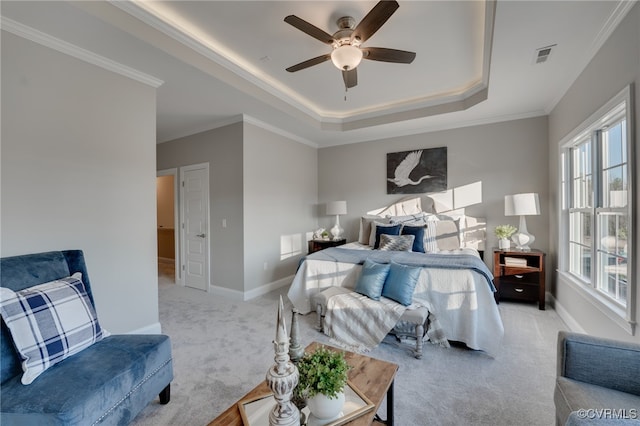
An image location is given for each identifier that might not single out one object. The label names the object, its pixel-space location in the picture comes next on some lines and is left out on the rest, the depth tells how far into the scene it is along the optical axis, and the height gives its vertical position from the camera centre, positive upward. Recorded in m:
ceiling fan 2.00 +1.36
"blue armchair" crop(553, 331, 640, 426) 1.15 -0.80
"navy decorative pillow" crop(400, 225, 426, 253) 3.80 -0.31
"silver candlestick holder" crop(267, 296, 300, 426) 1.01 -0.62
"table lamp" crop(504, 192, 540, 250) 3.56 +0.01
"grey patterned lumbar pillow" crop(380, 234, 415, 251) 3.71 -0.42
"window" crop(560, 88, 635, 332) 2.04 +0.04
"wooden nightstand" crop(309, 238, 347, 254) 4.93 -0.56
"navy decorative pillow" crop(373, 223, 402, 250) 4.08 -0.27
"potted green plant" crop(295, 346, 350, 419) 1.08 -0.68
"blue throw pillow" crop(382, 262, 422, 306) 2.56 -0.68
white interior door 4.49 -0.17
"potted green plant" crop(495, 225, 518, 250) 3.75 -0.33
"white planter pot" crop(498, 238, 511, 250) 3.74 -0.44
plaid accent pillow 1.44 -0.61
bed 2.46 -0.64
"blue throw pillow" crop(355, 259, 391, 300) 2.66 -0.66
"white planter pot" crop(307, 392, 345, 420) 1.10 -0.78
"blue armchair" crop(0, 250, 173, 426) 1.25 -0.84
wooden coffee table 1.16 -0.86
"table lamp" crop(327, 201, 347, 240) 5.10 +0.05
